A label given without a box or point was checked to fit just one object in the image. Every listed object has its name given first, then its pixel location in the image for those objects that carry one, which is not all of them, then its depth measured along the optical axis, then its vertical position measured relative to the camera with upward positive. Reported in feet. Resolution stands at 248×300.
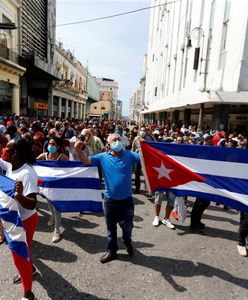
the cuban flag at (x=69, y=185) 14.30 -4.03
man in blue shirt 11.82 -3.28
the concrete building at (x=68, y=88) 111.16 +13.37
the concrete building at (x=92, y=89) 221.25 +25.63
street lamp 48.67 +14.21
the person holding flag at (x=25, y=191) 8.69 -2.71
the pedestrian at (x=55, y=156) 14.57 -2.73
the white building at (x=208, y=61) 40.24 +12.86
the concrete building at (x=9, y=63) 58.19 +11.25
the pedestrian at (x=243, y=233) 13.65 -5.99
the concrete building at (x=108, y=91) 364.17 +41.52
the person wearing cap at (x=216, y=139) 33.00 -2.24
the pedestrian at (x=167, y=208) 16.48 -5.90
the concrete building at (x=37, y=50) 70.79 +20.12
